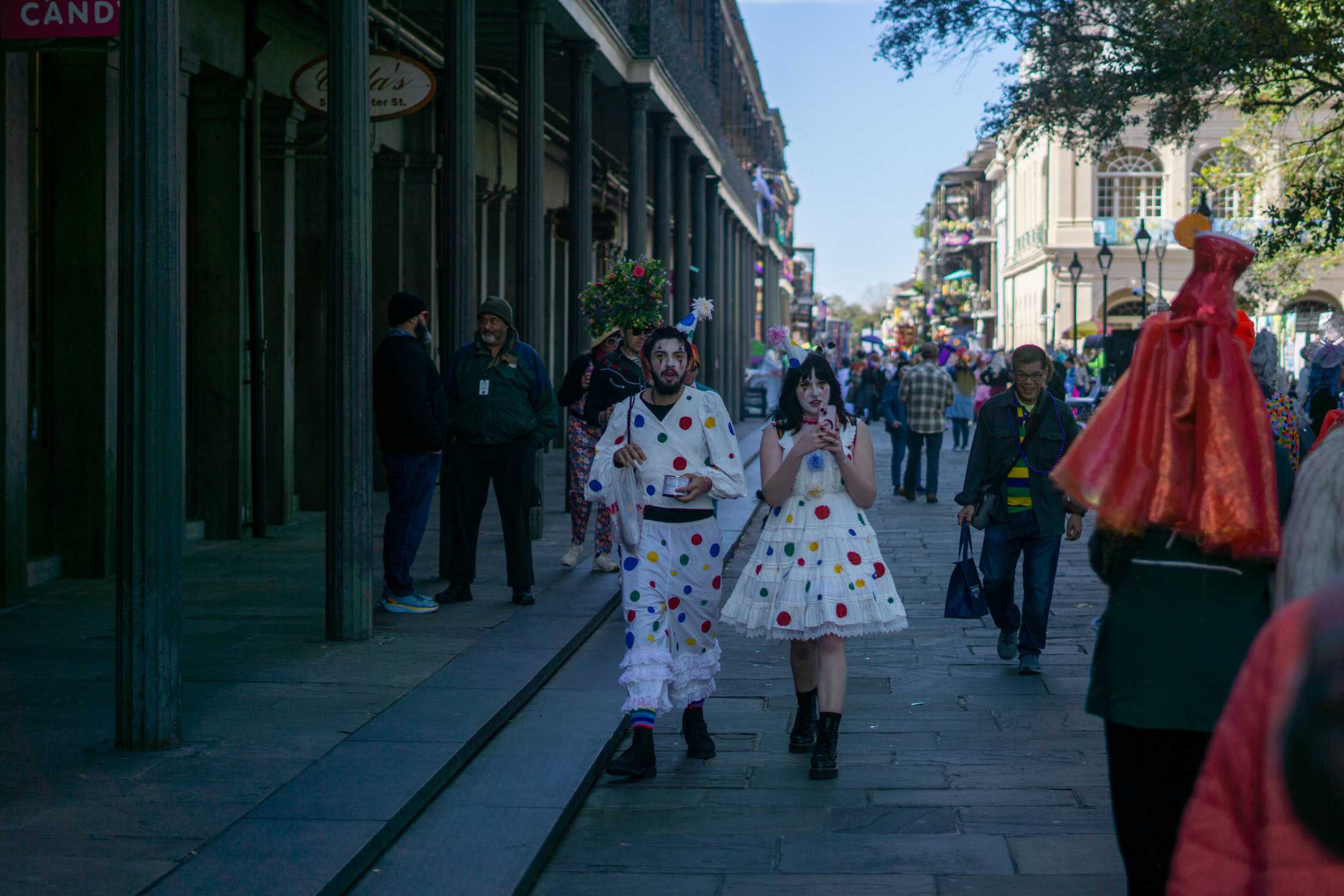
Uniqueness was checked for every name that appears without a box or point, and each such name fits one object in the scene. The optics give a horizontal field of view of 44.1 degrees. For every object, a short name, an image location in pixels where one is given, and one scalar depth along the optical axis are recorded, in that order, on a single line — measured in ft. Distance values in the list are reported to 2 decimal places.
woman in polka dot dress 20.06
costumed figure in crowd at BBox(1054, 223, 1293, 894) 11.19
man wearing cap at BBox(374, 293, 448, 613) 30.63
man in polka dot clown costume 20.72
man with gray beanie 31.99
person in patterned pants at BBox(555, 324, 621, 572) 37.52
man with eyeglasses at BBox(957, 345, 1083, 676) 27.14
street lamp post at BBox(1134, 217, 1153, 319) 116.37
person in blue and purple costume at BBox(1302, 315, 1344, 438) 43.21
